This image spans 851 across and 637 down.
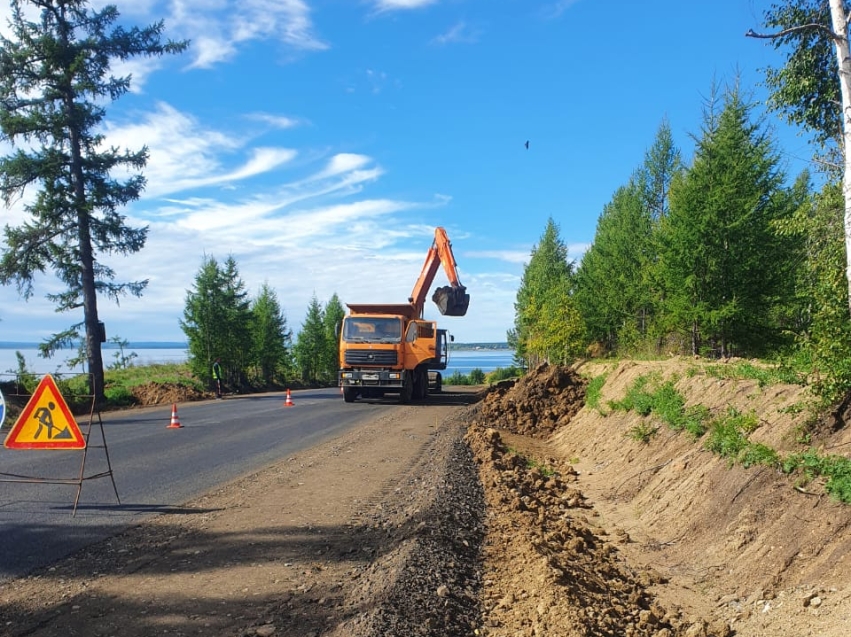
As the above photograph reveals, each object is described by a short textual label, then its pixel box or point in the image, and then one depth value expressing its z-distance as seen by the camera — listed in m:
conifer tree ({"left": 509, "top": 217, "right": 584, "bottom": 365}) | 30.05
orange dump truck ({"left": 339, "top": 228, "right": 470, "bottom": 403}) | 22.64
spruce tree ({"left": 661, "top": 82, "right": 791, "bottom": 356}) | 19.78
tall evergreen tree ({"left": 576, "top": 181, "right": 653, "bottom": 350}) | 31.61
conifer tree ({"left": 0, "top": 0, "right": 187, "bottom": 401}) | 21.30
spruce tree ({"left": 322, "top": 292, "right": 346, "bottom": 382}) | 53.38
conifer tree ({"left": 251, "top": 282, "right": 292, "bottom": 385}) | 42.22
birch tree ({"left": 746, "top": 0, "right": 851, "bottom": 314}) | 9.16
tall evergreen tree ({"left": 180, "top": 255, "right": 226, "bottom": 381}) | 33.78
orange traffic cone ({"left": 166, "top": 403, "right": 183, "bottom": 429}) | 16.16
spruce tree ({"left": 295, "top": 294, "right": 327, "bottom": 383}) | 51.53
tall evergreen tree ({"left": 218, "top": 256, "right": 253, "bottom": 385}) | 34.56
